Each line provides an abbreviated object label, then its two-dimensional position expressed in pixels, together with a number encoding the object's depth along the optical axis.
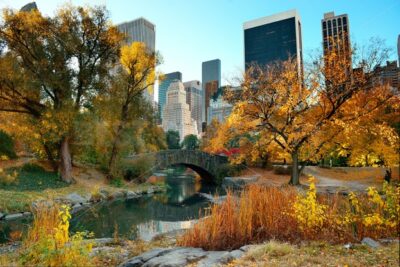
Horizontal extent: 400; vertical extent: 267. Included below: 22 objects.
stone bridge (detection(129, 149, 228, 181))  20.84
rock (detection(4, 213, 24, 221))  9.05
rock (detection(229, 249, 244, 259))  3.64
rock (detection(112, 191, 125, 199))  14.91
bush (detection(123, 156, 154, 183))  18.88
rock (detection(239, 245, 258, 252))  3.87
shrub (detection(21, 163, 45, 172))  15.69
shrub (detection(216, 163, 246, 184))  21.64
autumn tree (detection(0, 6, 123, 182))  13.61
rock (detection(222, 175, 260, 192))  18.00
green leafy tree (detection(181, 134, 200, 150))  53.15
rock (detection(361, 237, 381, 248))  3.73
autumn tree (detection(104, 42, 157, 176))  16.92
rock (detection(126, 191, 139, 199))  15.64
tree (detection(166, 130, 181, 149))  49.69
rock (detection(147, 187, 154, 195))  17.68
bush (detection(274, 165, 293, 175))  20.58
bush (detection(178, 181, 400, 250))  4.26
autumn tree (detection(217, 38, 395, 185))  11.83
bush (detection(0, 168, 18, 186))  12.51
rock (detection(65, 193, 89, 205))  12.00
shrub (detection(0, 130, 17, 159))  16.14
